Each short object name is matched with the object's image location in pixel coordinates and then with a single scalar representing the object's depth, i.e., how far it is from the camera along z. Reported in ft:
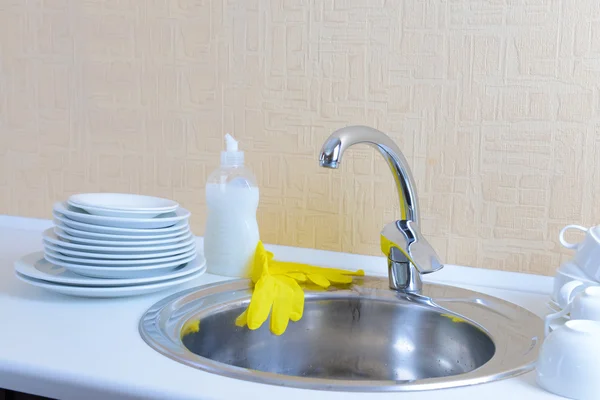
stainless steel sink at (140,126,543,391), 3.52
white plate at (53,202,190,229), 3.59
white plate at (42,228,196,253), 3.56
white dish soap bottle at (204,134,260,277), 4.03
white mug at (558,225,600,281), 3.32
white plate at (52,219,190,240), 3.57
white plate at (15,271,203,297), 3.48
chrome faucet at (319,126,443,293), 3.72
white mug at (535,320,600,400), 2.43
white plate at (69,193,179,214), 3.66
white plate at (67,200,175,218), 3.60
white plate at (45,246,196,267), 3.55
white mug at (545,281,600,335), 2.83
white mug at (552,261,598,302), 3.34
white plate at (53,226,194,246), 3.57
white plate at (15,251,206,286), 3.51
